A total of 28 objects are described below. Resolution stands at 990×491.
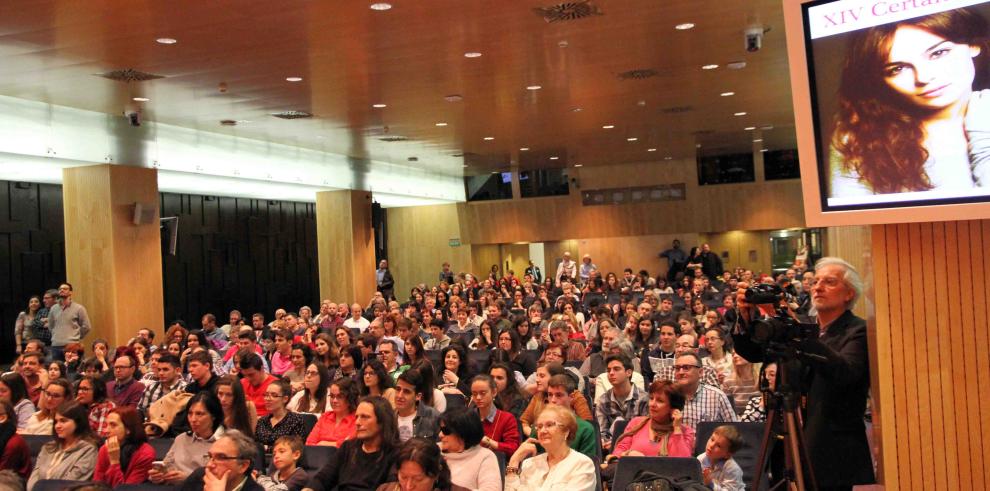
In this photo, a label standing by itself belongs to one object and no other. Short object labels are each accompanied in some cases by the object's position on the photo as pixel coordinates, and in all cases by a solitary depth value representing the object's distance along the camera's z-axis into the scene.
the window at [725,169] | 24.39
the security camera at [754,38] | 9.33
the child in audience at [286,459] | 5.20
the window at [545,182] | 25.94
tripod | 2.88
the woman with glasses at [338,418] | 6.07
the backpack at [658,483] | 3.70
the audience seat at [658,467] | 4.43
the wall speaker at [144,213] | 14.14
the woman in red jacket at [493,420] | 5.77
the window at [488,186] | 26.73
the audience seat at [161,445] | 5.70
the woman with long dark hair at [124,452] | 5.26
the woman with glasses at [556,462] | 4.42
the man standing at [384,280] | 21.55
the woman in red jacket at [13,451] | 5.78
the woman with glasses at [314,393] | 7.20
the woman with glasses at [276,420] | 6.26
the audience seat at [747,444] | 5.16
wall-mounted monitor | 2.61
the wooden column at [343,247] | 20.64
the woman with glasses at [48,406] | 6.77
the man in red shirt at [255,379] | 7.48
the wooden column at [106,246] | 13.77
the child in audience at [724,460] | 4.64
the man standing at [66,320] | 12.73
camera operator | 3.08
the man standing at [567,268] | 21.62
